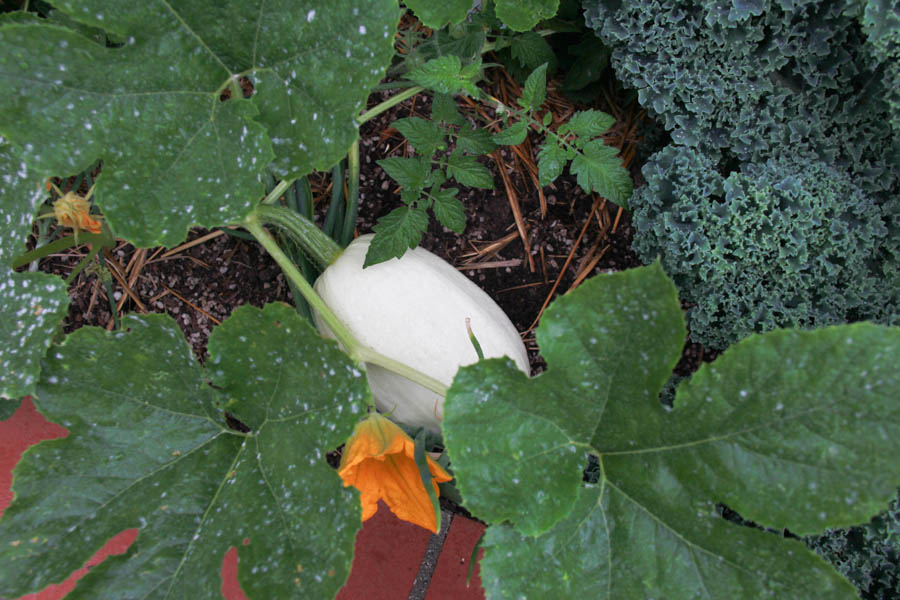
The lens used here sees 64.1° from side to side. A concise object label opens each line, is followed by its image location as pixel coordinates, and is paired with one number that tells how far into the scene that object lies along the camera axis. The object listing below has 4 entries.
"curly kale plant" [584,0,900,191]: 1.16
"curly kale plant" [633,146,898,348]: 1.17
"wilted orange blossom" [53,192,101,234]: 1.09
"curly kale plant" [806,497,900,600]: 1.11
